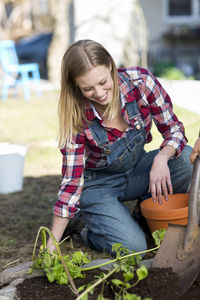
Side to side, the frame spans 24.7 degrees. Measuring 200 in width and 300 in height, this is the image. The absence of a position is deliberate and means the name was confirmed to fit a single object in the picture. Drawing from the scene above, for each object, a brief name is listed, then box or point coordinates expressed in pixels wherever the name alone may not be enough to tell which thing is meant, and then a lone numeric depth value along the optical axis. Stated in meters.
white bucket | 3.40
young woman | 2.09
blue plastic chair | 8.60
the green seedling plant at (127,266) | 1.40
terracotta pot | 2.07
